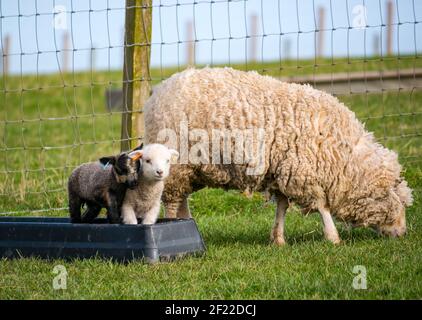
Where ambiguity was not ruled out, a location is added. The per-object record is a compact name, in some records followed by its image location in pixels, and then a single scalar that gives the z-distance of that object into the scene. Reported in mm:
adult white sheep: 6188
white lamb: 5512
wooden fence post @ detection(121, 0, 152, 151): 7570
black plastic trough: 5457
